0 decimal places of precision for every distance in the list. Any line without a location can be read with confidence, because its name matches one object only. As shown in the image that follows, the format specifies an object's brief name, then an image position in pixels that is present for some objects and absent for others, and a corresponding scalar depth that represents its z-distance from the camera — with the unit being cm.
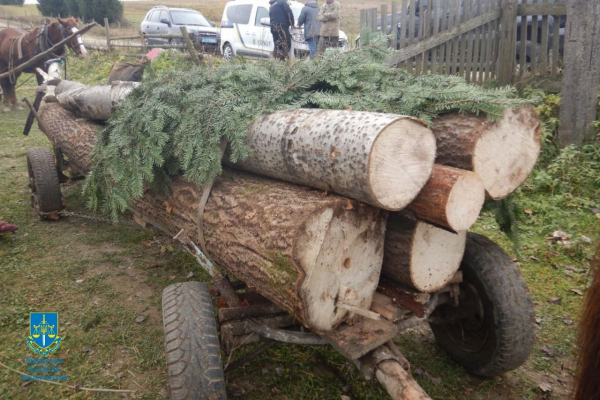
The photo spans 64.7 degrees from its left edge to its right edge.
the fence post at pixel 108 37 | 1691
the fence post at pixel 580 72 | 544
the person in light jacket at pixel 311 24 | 1001
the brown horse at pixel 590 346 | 136
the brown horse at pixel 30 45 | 1137
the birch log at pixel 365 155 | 206
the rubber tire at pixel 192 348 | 230
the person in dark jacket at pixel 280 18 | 1012
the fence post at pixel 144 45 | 1532
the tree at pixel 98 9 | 2952
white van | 1266
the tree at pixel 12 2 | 4068
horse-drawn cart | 230
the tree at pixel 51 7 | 3325
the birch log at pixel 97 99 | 439
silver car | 1688
